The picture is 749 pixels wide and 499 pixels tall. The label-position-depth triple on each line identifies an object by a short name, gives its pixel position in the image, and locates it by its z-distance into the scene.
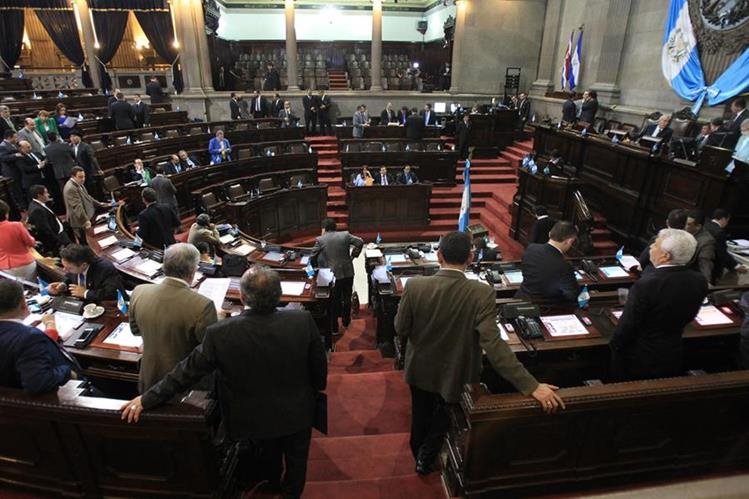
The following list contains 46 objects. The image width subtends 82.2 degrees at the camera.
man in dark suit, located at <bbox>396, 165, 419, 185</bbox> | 9.67
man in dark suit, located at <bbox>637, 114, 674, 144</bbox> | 6.80
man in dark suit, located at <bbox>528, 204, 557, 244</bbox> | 5.56
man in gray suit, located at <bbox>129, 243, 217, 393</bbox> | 2.22
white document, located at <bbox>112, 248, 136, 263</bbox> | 4.78
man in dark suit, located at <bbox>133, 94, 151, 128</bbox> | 10.49
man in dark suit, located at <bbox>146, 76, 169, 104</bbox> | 13.16
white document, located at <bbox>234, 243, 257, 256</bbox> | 5.45
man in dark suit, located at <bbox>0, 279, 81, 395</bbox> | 2.01
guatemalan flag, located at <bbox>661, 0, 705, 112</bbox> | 8.42
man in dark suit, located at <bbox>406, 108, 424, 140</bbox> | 11.18
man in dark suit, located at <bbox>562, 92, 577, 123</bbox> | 10.52
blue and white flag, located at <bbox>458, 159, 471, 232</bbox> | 6.32
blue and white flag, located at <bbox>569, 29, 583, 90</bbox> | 12.20
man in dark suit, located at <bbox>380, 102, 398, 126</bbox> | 12.84
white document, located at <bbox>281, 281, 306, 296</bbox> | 4.46
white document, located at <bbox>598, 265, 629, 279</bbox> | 4.63
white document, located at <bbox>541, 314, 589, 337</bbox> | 3.19
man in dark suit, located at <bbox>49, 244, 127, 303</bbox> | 3.55
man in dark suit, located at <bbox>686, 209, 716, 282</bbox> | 4.39
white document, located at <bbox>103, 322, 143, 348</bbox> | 3.16
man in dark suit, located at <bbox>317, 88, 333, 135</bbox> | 13.19
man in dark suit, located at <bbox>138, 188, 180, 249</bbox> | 5.46
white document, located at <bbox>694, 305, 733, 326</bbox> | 3.32
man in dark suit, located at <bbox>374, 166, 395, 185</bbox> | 9.66
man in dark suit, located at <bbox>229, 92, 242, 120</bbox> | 12.39
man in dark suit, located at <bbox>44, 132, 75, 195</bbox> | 6.94
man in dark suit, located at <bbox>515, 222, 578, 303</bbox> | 3.23
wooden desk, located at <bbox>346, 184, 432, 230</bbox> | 9.50
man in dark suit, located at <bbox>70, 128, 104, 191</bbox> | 7.12
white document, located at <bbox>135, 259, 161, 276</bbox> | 4.51
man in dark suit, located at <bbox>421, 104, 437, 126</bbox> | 12.80
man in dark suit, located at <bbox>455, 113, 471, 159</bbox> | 11.98
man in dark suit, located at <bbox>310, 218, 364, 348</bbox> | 5.08
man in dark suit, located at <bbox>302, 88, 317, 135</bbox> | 13.02
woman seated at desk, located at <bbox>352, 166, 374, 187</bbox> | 9.51
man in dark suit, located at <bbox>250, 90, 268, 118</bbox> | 12.88
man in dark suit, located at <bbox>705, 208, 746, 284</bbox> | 4.44
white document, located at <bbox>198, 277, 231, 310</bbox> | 2.77
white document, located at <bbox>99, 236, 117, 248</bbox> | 5.12
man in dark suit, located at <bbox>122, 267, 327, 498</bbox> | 1.96
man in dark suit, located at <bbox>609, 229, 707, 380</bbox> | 2.41
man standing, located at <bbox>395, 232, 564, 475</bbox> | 2.11
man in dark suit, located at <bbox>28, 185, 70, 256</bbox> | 5.15
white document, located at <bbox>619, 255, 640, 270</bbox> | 4.81
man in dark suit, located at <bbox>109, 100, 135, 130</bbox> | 9.87
